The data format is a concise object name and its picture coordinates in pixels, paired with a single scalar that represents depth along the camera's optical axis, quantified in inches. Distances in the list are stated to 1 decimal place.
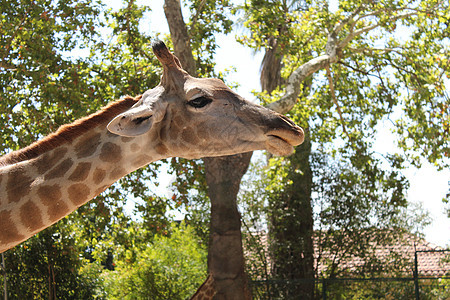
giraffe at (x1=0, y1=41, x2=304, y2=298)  130.8
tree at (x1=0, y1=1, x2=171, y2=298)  401.4
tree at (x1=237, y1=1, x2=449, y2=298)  438.0
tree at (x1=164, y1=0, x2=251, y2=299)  355.9
